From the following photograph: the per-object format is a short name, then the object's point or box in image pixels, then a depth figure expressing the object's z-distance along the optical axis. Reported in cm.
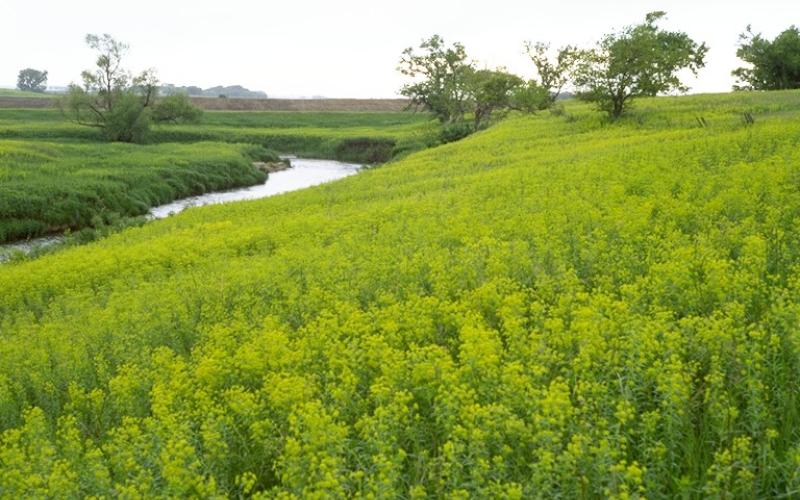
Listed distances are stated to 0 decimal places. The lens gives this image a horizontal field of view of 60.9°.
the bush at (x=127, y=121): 5981
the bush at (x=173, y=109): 7256
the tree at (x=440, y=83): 6400
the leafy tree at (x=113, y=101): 6022
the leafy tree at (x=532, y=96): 4700
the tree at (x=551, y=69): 5253
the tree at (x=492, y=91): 5428
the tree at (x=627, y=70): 3362
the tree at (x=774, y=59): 5522
